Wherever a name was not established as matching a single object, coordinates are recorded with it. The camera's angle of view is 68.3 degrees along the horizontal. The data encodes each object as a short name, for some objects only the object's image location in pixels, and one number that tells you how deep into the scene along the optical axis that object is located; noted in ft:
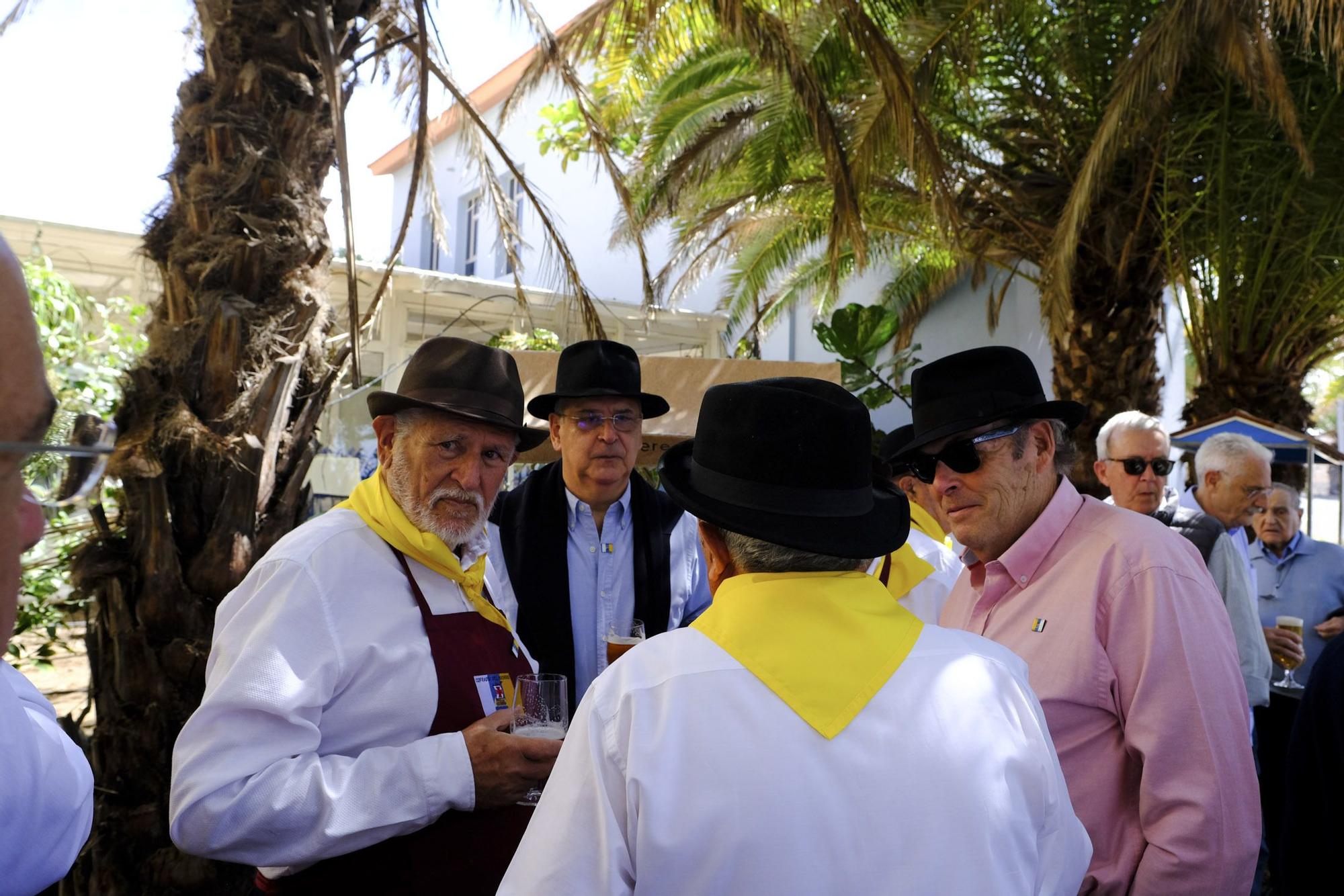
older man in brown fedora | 7.11
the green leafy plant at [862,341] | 31.19
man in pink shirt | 6.99
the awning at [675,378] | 17.22
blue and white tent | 26.43
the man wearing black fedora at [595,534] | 12.28
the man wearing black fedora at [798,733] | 4.83
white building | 45.83
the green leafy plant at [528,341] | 26.73
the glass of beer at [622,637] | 9.29
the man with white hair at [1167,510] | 13.84
